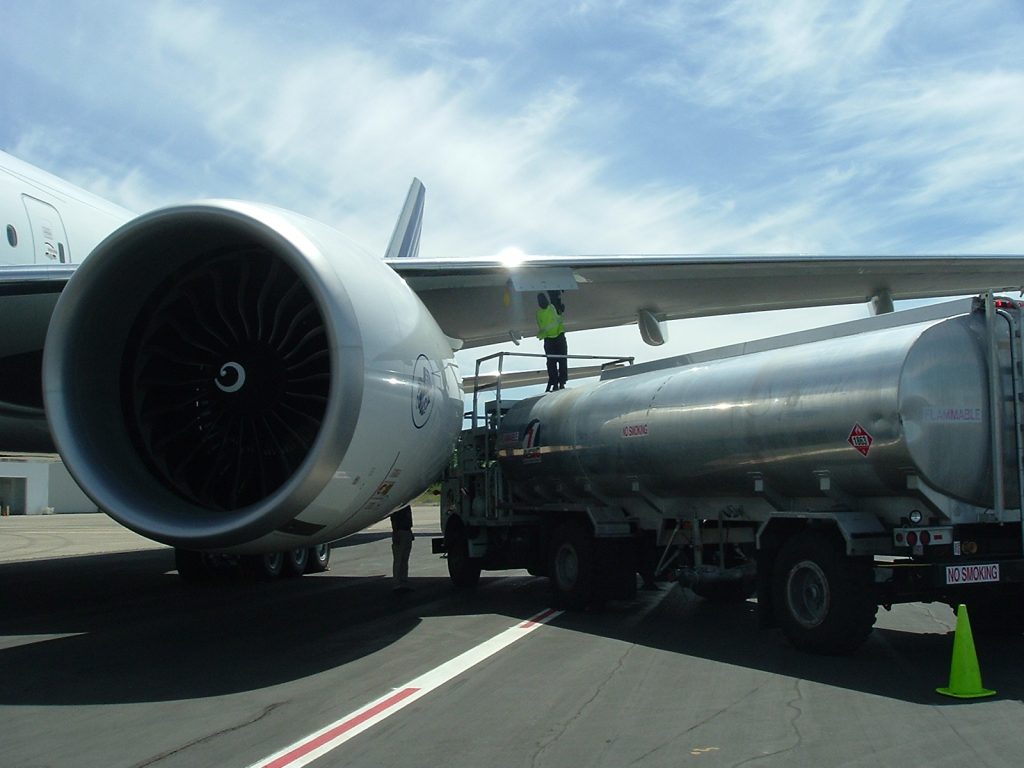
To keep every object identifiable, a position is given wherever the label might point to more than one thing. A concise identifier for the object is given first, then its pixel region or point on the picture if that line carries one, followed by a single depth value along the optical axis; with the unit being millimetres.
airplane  7699
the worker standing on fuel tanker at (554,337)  12539
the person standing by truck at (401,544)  12914
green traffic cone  6387
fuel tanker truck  7535
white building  51094
